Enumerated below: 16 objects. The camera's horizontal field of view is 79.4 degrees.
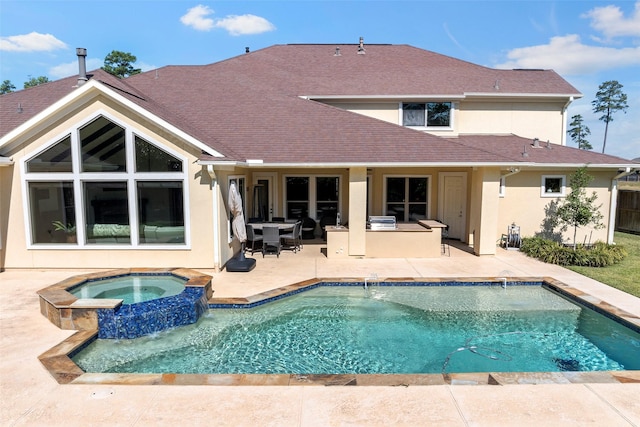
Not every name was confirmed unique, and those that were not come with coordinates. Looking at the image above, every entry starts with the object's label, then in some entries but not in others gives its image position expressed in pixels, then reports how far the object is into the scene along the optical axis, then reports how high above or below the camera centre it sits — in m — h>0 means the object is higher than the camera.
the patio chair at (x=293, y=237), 13.31 -1.75
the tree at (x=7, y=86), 51.88 +13.41
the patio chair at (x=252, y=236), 13.07 -1.71
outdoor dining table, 13.14 -1.34
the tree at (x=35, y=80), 44.13 +12.09
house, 10.52 +1.00
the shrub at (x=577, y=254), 11.93 -2.12
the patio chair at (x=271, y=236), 12.70 -1.65
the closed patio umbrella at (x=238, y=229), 10.77 -1.22
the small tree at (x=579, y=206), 13.11 -0.65
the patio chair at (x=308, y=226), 15.49 -1.61
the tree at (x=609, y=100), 74.75 +17.19
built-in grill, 12.94 -1.24
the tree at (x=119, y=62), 37.50 +12.10
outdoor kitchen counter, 12.70 -1.89
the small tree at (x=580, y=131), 80.69 +11.96
